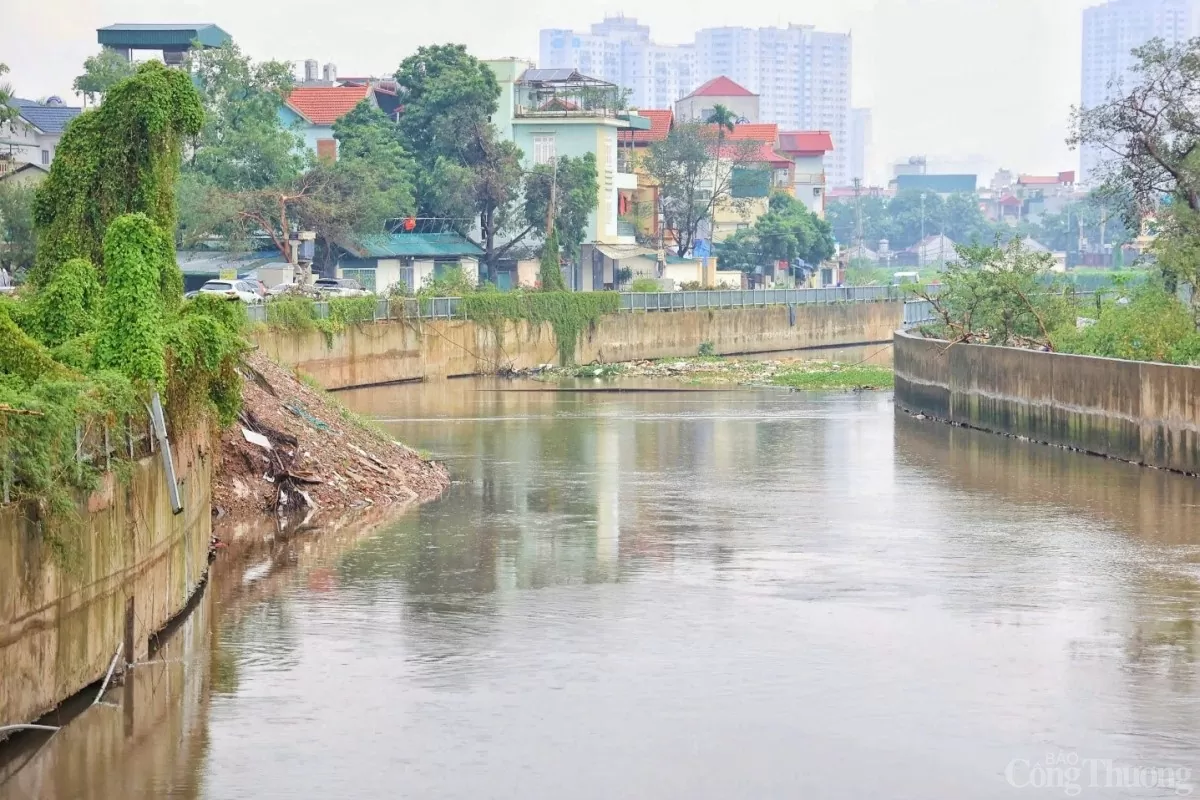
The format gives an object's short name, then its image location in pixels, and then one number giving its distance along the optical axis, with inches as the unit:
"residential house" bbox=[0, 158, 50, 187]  2785.2
